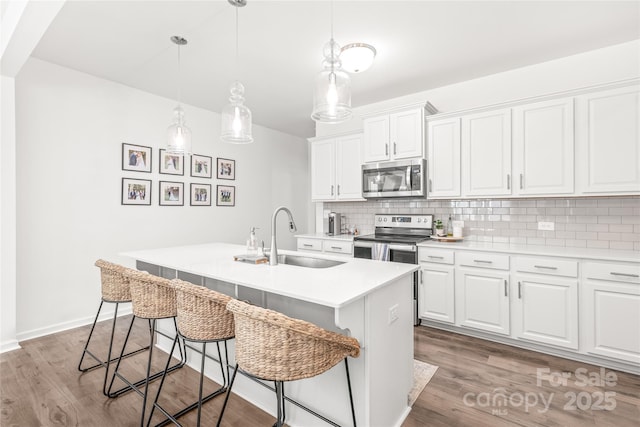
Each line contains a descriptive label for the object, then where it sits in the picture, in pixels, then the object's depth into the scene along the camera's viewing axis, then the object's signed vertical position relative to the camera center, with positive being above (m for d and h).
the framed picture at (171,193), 4.12 +0.28
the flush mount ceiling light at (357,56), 2.62 +1.37
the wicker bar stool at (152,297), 1.90 -0.52
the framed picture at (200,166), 4.46 +0.70
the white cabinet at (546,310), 2.55 -0.81
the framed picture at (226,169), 4.83 +0.72
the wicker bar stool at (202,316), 1.60 -0.53
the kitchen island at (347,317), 1.52 -0.54
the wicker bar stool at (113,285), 2.28 -0.53
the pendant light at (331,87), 1.80 +0.75
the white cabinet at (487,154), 3.09 +0.63
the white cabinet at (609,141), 2.51 +0.63
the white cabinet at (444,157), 3.38 +0.64
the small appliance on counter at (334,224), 4.46 -0.14
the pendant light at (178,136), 2.59 +0.65
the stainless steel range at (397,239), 3.36 -0.28
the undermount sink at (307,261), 2.26 -0.35
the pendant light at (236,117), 2.35 +0.74
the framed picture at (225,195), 4.82 +0.30
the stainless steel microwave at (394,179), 3.54 +0.43
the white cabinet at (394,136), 3.54 +0.94
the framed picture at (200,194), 4.46 +0.29
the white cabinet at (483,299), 2.85 -0.79
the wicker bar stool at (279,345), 1.26 -0.56
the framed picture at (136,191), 3.76 +0.28
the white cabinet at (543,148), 2.78 +0.63
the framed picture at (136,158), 3.76 +0.70
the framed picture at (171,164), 4.11 +0.68
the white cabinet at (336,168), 4.18 +0.66
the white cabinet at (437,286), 3.13 -0.74
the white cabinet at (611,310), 2.32 -0.72
